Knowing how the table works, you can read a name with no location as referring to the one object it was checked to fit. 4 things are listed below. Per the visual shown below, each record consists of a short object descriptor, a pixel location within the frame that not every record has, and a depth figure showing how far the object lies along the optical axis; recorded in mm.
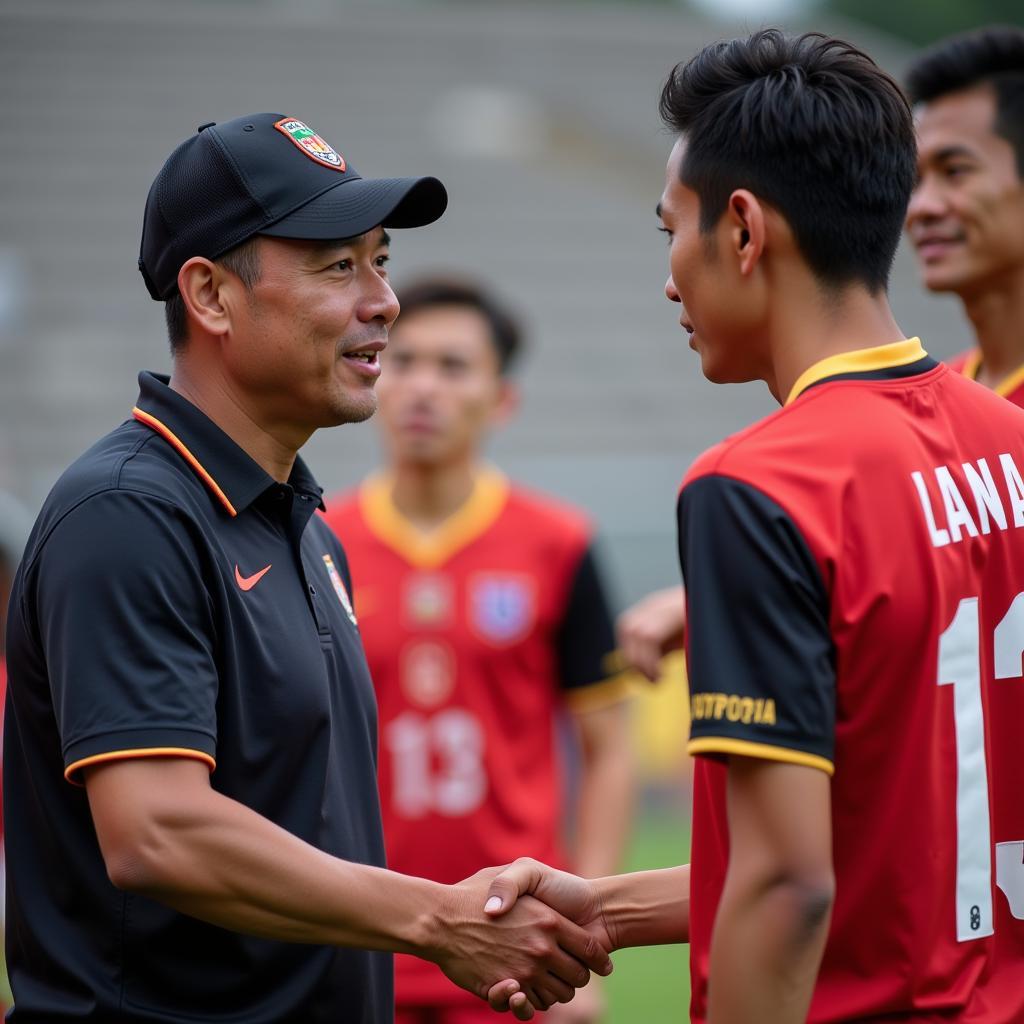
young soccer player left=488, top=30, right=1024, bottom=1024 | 4164
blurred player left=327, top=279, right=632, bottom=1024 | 9773
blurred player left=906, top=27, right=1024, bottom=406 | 7855
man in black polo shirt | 4812
